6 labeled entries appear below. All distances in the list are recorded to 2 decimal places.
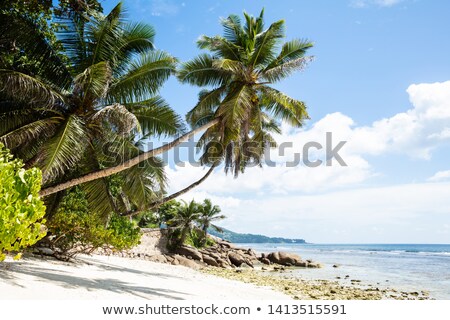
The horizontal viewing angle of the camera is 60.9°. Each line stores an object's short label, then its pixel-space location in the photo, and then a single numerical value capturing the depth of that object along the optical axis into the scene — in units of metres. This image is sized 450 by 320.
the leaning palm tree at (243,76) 12.32
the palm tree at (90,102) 9.49
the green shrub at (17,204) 4.37
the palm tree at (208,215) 33.41
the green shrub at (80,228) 13.13
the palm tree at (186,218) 30.91
